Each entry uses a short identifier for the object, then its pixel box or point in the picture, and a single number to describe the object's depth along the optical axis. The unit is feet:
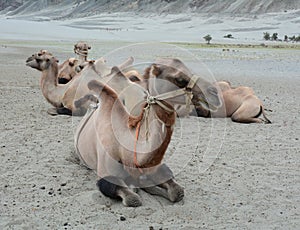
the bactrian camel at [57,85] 31.99
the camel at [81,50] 41.21
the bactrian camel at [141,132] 15.75
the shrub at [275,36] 170.71
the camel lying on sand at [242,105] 33.81
